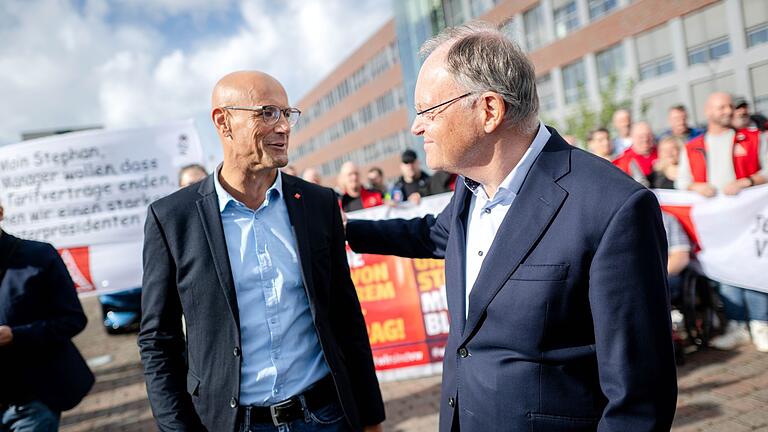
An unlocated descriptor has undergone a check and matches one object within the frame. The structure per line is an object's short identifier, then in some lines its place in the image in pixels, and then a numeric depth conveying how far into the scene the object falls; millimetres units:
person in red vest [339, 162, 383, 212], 8094
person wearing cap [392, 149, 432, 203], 8275
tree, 25938
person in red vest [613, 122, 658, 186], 6638
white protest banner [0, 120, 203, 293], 6211
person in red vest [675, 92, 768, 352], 5438
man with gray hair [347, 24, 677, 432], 1626
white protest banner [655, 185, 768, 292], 5117
